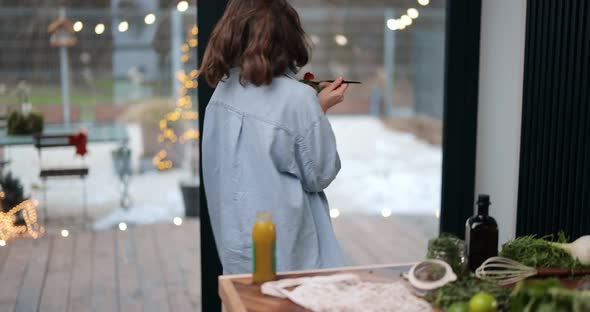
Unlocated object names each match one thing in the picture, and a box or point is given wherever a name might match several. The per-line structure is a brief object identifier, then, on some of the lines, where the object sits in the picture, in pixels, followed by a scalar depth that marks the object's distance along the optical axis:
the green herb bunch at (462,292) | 1.75
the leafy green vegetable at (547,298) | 1.54
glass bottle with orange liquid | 1.89
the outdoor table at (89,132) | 3.87
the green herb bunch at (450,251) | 1.91
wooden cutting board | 1.78
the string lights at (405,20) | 3.49
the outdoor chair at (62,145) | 3.99
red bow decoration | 4.01
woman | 2.27
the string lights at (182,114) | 3.74
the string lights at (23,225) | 3.98
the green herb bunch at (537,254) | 2.01
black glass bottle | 1.97
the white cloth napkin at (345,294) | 1.75
